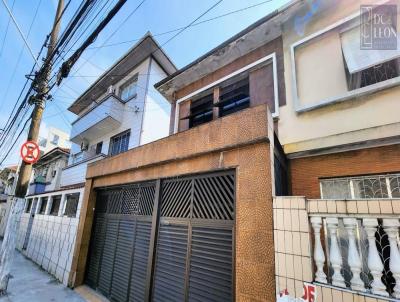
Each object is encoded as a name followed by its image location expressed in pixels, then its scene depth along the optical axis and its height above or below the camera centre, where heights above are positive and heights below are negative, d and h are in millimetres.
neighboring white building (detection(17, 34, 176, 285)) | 8896 +3819
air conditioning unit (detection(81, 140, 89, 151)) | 13289 +3542
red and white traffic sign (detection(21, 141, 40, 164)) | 6730 +1528
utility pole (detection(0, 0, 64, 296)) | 6325 +907
